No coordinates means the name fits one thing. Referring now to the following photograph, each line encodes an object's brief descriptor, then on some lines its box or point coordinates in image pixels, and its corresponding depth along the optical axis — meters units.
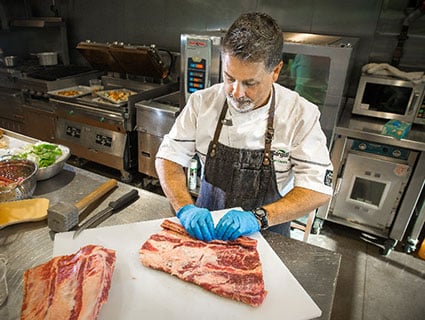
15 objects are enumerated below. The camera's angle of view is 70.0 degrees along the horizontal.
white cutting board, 0.84
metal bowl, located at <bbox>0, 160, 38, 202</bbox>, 1.21
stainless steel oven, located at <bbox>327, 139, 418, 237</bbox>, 2.32
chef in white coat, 1.07
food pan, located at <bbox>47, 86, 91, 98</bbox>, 3.35
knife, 1.12
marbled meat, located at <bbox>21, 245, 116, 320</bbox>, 0.79
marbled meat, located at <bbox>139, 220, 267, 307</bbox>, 0.90
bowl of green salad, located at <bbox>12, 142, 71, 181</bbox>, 1.43
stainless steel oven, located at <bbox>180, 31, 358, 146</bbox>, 2.05
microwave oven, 2.27
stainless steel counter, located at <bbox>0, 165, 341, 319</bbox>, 0.93
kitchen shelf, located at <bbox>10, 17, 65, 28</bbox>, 3.74
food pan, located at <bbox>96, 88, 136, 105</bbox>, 3.10
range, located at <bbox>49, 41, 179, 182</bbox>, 3.12
